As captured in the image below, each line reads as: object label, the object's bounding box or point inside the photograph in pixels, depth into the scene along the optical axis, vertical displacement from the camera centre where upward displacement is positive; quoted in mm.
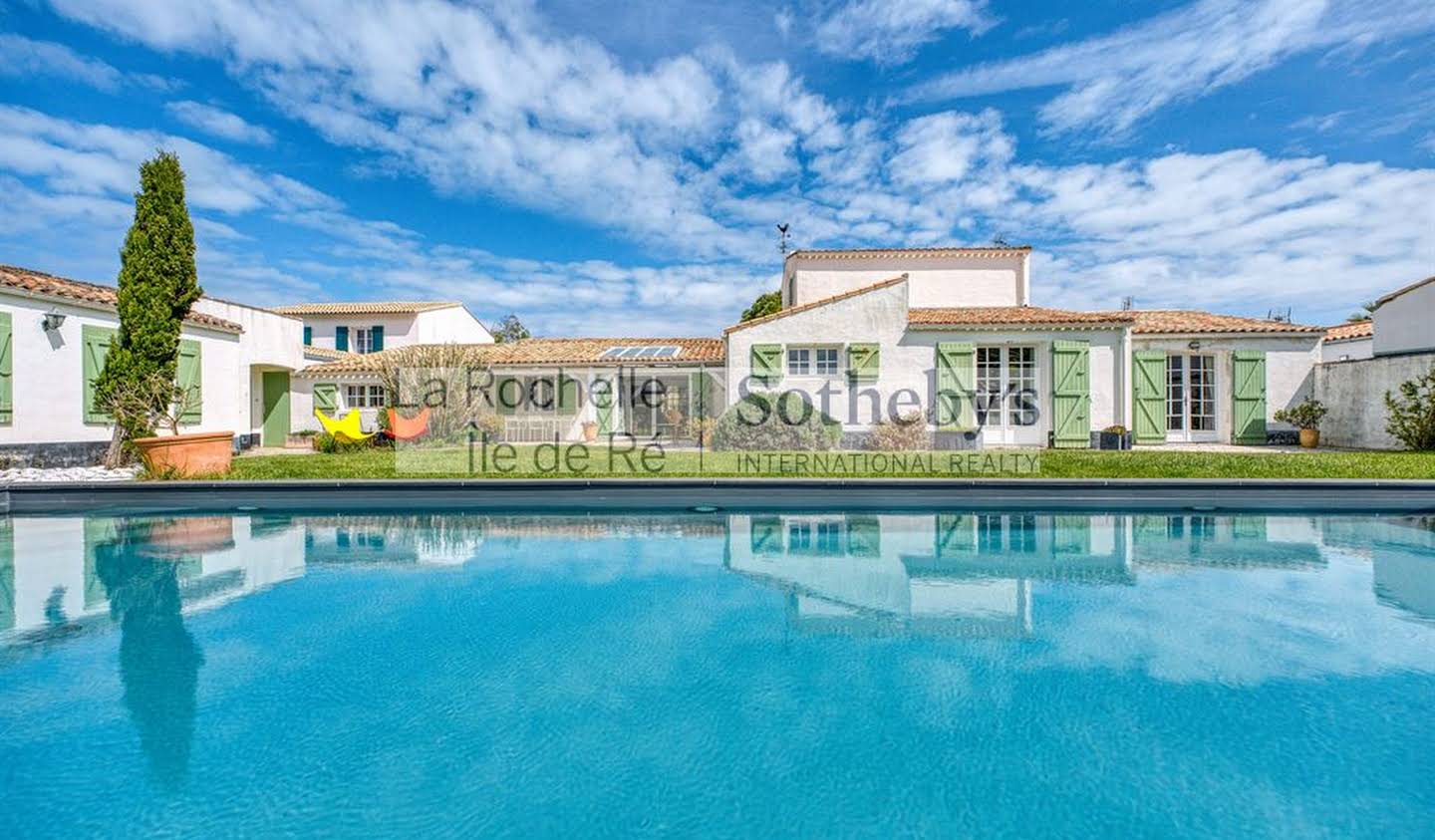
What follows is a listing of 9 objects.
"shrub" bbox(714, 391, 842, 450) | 13852 -185
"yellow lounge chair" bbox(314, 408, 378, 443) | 15555 -192
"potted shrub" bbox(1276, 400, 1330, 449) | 14961 -107
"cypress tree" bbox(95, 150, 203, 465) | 11969 +2657
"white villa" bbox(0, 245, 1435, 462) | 14430 +1229
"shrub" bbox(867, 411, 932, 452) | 14125 -411
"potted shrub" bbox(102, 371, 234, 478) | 10617 -249
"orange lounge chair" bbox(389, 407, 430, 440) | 15938 -137
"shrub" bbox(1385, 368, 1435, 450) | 13664 -30
